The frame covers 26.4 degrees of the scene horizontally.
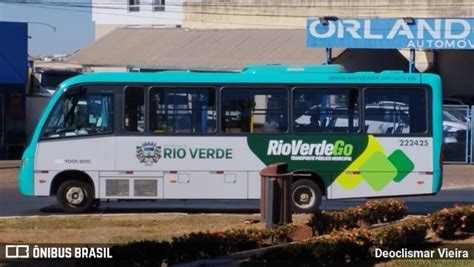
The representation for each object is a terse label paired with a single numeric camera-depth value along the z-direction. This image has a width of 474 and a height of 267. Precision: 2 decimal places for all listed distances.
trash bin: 14.59
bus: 19.06
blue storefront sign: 38.41
